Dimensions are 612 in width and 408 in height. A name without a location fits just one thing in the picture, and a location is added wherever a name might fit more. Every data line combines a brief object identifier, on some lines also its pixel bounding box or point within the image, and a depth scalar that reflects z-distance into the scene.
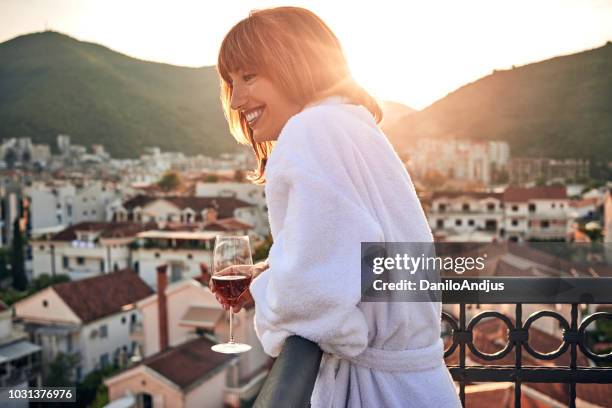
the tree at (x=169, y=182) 46.19
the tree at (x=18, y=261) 28.95
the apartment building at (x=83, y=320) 19.03
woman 0.92
